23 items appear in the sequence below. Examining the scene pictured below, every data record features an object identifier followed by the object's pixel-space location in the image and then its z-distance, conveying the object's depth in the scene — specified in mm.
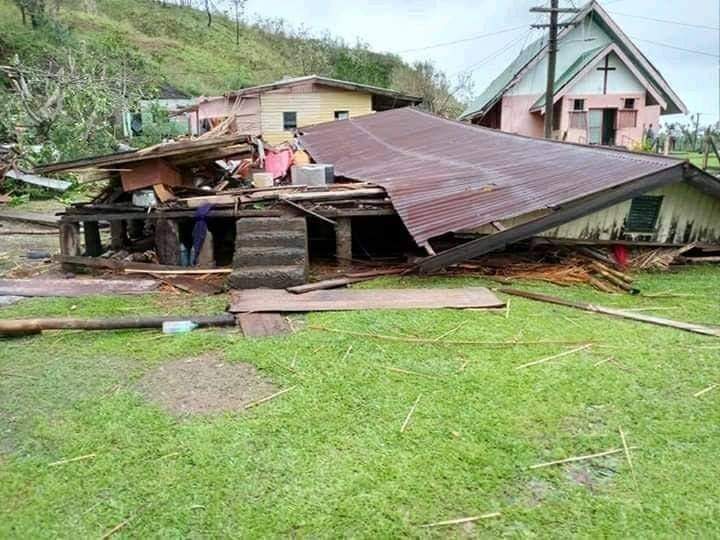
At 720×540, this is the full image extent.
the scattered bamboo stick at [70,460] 2468
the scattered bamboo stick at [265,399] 2961
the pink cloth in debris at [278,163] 9227
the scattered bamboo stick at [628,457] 2315
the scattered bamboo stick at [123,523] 2041
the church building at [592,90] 21125
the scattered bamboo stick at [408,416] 2721
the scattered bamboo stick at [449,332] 3865
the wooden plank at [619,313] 4018
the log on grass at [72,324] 3963
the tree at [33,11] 28188
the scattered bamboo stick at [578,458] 2436
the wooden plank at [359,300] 4453
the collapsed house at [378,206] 5266
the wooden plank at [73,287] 5180
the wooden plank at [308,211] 5766
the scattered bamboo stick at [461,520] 2088
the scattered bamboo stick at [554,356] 3448
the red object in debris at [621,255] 5883
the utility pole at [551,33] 15609
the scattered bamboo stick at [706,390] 3084
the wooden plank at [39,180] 12945
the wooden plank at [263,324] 3955
